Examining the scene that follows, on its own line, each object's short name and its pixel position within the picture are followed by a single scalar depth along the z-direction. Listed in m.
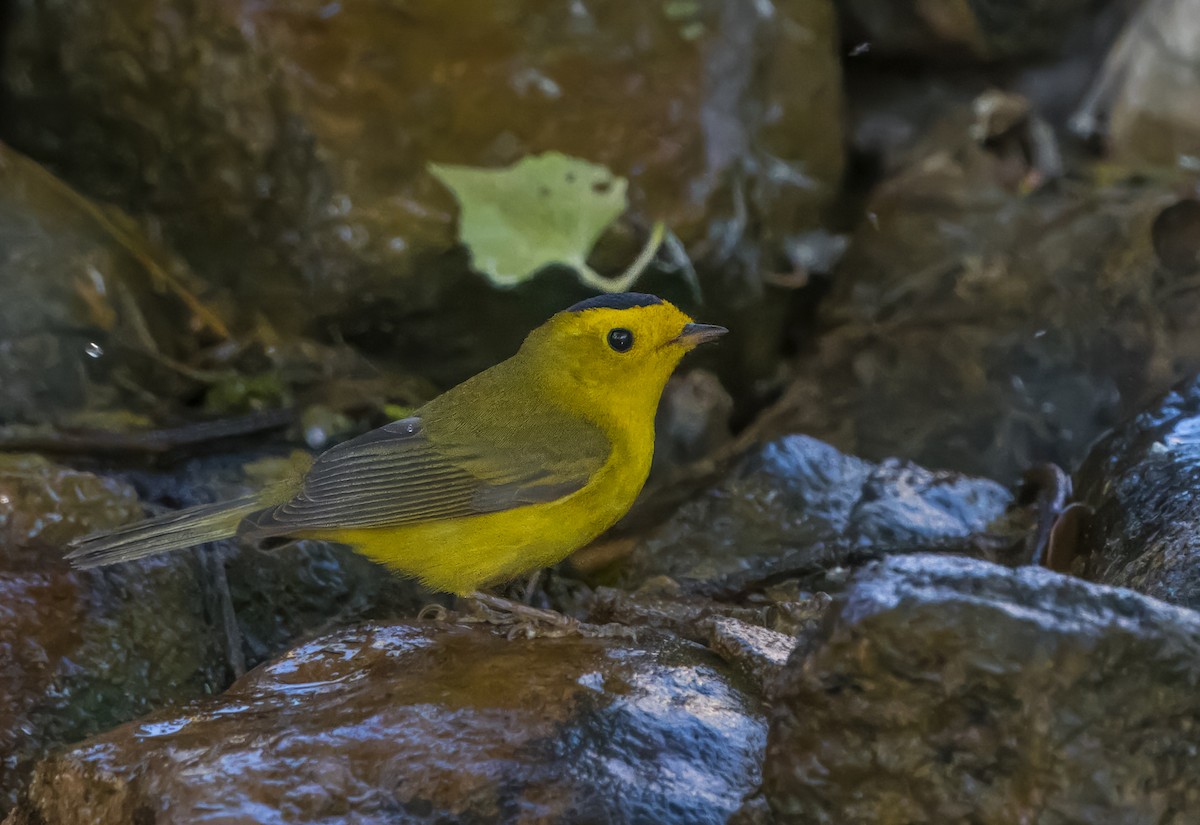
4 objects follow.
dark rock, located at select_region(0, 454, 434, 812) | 6.79
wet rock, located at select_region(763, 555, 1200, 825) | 4.06
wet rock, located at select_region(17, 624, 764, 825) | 4.83
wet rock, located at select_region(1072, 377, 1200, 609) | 6.50
